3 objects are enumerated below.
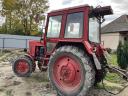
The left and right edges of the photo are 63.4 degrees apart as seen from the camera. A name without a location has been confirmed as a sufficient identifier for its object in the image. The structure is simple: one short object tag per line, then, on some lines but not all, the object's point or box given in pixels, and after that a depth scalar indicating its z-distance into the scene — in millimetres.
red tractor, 2624
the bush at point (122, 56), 5048
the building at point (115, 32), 13288
